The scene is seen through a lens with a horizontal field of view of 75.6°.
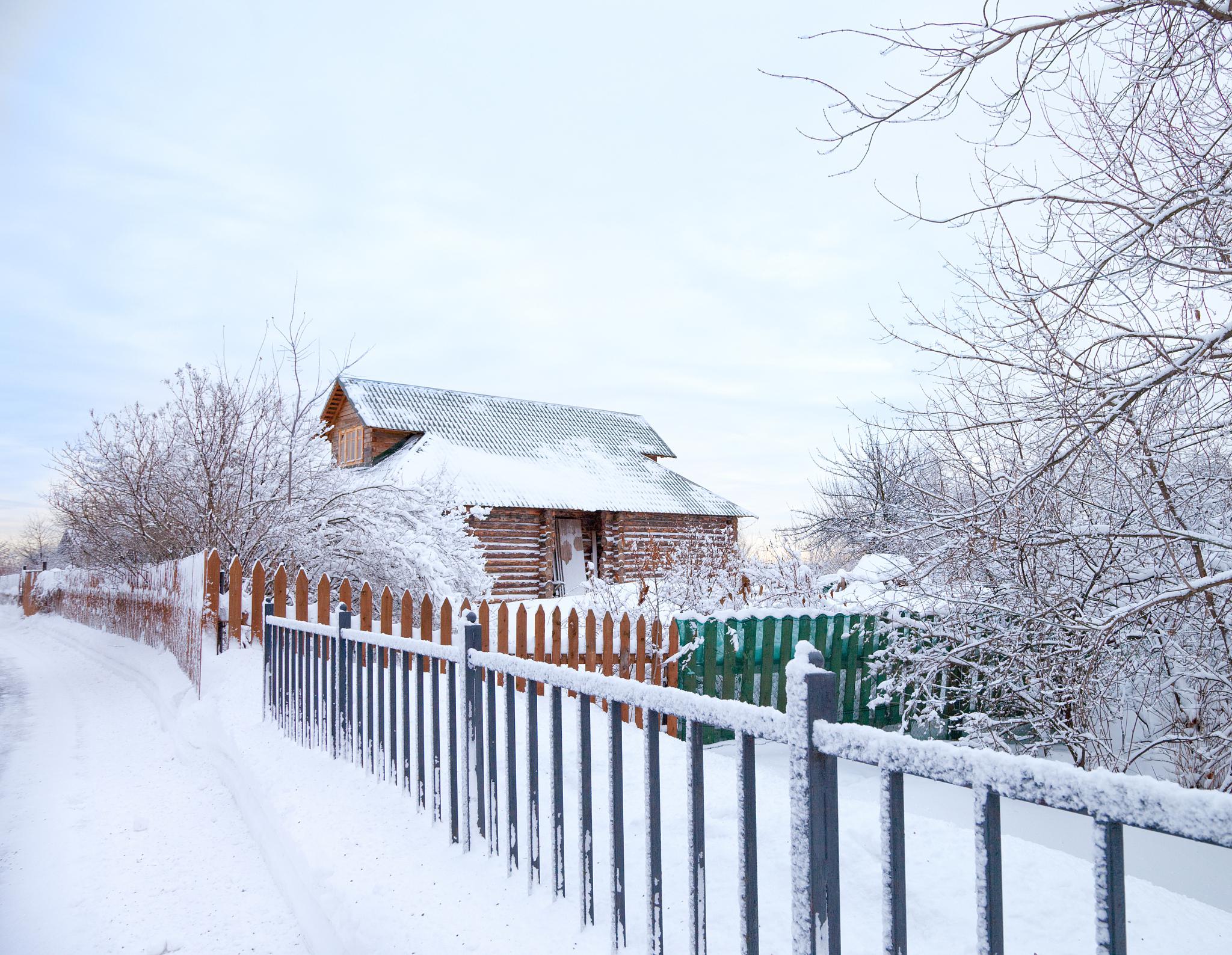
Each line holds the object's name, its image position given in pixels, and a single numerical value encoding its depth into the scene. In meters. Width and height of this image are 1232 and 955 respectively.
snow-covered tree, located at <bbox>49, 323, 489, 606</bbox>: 11.78
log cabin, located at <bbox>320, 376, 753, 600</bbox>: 21.16
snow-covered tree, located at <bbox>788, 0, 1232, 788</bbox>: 3.42
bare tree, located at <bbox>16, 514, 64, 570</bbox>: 61.15
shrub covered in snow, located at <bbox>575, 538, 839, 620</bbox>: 9.67
